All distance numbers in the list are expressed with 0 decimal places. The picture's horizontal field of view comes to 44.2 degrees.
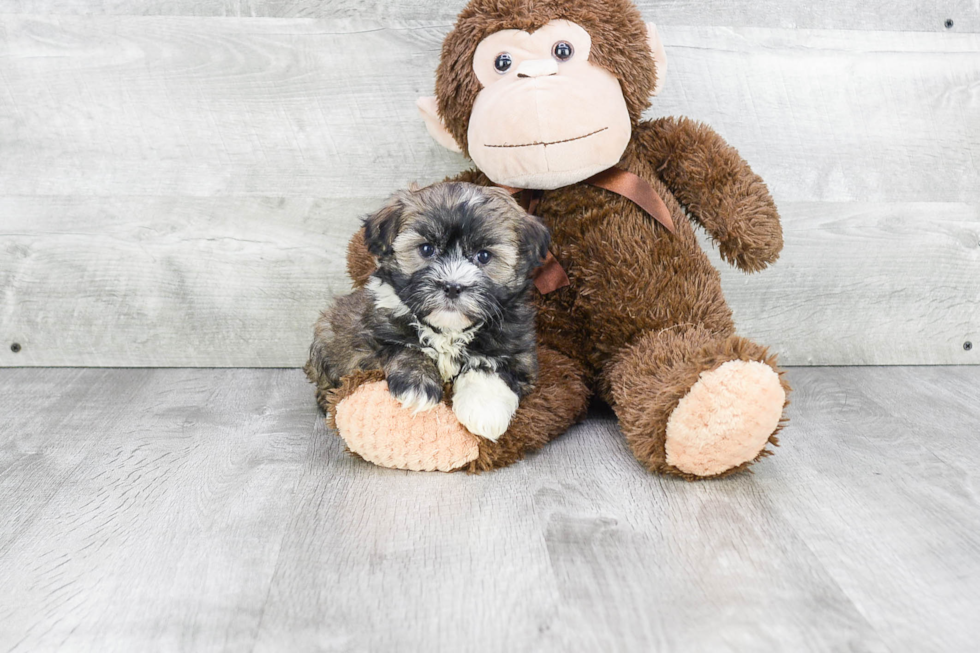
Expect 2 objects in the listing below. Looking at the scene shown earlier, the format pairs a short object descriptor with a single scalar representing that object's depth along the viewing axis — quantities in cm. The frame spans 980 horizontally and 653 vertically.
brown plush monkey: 82
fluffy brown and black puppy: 80
